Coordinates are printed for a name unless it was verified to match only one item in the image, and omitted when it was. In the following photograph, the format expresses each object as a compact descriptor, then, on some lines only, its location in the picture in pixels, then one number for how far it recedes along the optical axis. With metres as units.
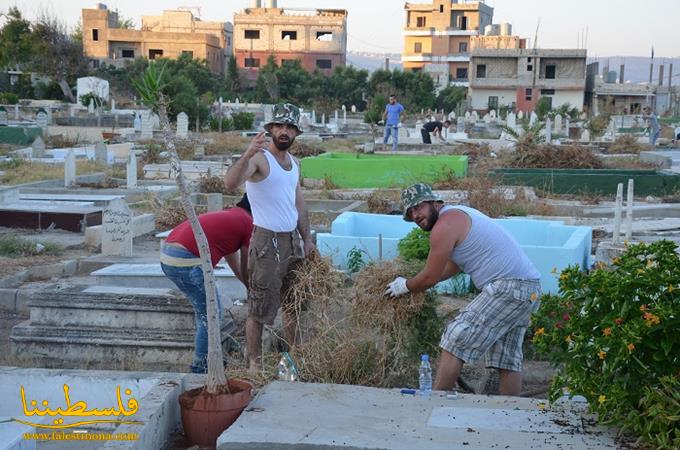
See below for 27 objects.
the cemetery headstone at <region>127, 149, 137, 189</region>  16.39
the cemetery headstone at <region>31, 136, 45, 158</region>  22.78
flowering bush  3.59
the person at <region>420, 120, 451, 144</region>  27.67
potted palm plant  4.23
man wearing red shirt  5.45
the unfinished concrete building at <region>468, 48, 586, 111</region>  71.19
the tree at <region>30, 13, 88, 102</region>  53.13
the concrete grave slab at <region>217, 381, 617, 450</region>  3.85
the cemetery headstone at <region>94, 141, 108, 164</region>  21.78
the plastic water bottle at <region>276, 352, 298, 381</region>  4.95
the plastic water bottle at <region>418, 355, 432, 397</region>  4.67
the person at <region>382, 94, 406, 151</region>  24.44
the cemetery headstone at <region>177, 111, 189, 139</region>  29.30
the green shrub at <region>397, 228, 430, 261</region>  8.07
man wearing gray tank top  4.85
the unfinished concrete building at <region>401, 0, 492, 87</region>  85.69
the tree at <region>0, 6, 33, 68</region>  56.44
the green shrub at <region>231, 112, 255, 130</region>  36.44
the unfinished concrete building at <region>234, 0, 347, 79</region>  80.56
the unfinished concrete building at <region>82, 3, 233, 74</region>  74.88
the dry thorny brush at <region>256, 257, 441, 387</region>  5.09
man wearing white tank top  5.39
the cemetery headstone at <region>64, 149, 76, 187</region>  16.06
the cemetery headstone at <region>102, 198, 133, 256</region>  9.95
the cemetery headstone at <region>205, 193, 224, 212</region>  11.98
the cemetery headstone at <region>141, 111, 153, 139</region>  30.63
